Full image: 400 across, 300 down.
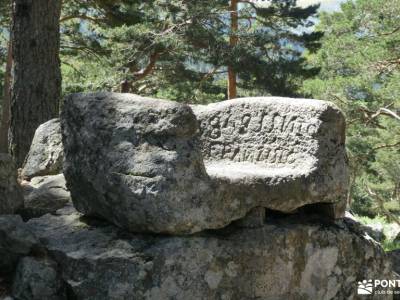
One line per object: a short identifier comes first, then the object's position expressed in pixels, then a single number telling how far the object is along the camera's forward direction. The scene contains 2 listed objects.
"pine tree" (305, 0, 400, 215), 11.92
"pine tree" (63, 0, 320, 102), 11.35
